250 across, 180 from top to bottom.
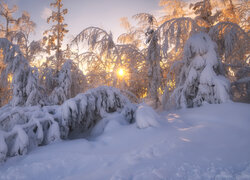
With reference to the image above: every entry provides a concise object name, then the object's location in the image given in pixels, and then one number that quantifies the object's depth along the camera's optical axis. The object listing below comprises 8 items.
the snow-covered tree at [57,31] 8.65
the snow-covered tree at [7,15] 11.10
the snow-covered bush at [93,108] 3.11
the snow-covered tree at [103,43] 6.35
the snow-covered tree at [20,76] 4.59
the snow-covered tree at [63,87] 5.86
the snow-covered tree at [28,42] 10.36
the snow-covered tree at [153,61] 5.35
